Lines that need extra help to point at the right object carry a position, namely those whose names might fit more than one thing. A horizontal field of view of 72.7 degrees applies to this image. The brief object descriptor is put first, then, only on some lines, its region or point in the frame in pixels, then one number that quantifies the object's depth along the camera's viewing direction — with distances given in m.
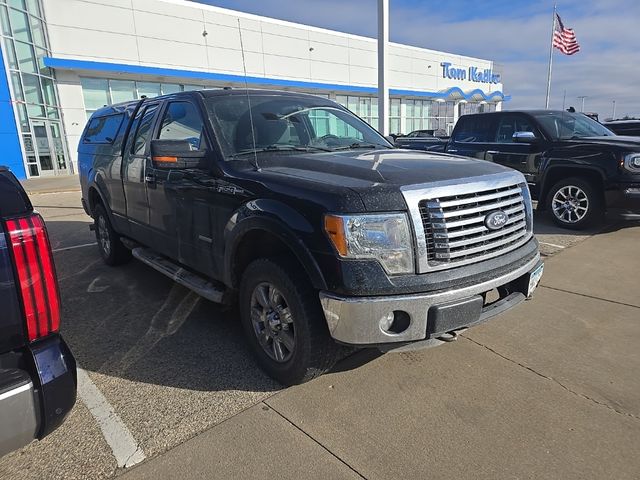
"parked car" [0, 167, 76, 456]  1.63
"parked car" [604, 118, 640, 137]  11.62
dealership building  18.17
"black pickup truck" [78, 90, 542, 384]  2.33
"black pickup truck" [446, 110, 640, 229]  6.23
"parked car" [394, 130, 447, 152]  9.79
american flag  22.11
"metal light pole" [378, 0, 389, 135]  14.08
